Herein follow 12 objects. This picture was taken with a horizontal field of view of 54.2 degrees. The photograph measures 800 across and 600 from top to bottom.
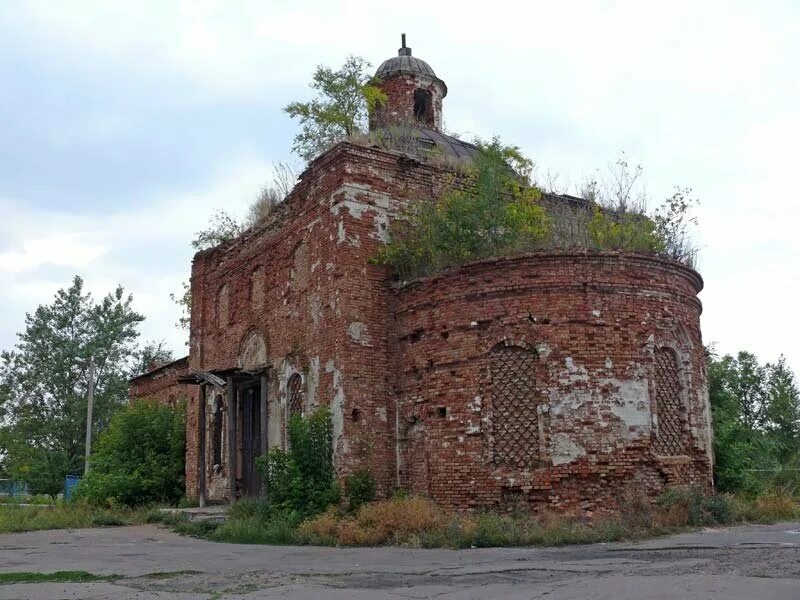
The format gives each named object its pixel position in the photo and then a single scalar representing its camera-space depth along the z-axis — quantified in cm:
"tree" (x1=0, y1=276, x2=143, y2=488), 3903
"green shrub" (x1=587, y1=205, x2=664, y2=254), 1488
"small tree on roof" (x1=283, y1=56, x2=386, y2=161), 2130
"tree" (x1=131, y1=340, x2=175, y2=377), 4465
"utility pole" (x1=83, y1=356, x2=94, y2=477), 3794
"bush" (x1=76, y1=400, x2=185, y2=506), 2023
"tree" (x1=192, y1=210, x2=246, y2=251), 2698
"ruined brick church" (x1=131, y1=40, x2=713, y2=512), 1304
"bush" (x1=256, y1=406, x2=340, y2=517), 1426
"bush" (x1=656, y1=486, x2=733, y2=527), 1234
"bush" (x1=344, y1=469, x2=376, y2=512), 1418
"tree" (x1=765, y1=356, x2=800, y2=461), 2578
